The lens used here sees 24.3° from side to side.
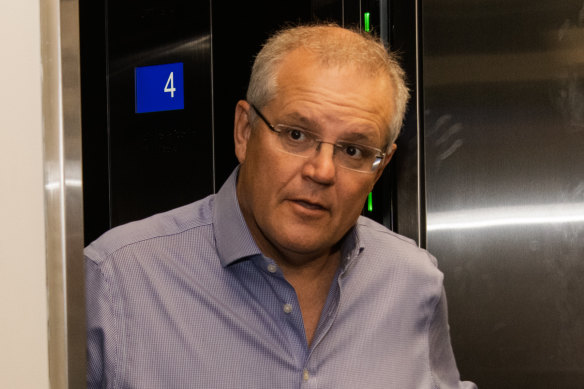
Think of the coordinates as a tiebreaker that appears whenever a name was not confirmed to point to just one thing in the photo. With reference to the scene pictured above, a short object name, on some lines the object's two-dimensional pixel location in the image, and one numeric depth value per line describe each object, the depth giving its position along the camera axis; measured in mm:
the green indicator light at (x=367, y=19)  1694
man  1279
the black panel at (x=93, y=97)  1758
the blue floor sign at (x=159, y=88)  1730
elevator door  1640
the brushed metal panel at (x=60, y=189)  963
